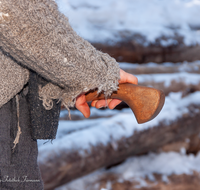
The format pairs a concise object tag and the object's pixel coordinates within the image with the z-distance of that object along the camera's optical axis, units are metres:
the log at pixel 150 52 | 3.20
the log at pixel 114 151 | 1.95
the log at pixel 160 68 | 3.43
